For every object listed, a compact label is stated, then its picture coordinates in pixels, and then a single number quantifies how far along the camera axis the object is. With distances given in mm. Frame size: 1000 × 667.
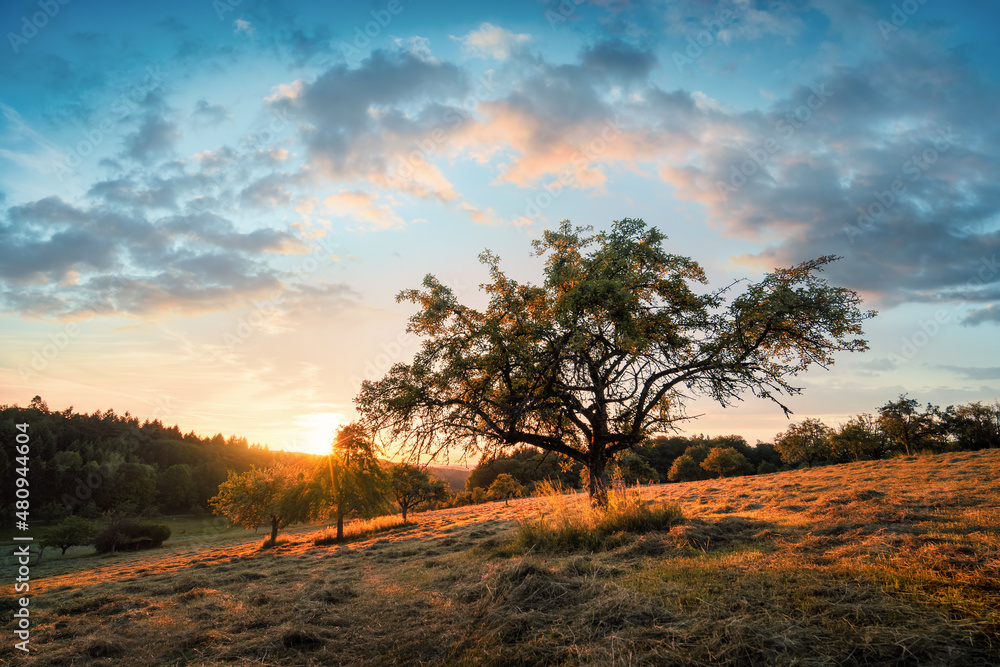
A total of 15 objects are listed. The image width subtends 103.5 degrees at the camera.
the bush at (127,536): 39469
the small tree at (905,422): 47062
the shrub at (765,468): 65938
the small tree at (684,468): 62969
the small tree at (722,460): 55750
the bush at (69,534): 39312
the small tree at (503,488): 55262
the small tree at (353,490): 27516
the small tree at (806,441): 53031
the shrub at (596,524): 7902
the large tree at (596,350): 10391
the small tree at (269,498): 27562
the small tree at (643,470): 51612
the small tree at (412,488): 35125
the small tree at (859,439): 48219
